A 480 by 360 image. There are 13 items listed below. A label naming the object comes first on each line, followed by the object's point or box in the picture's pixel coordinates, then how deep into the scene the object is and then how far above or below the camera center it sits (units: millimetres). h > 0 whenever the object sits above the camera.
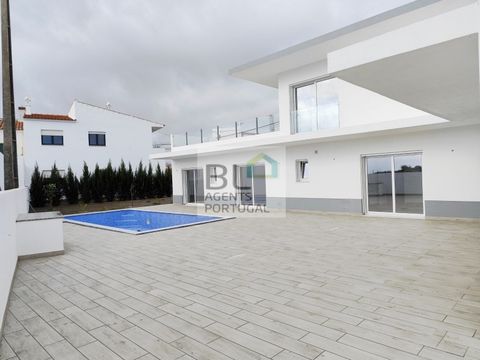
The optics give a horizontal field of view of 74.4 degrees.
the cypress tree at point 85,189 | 19016 -295
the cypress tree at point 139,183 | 21312 -77
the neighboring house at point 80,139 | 21484 +3389
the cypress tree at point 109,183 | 19969 +0
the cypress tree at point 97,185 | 19438 -91
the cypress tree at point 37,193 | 17688 -400
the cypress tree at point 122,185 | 20484 -144
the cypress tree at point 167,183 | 22841 -152
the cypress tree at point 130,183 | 20861 -39
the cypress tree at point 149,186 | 21794 -308
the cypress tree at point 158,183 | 22297 -109
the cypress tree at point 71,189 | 18688 -278
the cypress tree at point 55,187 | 17600 -102
